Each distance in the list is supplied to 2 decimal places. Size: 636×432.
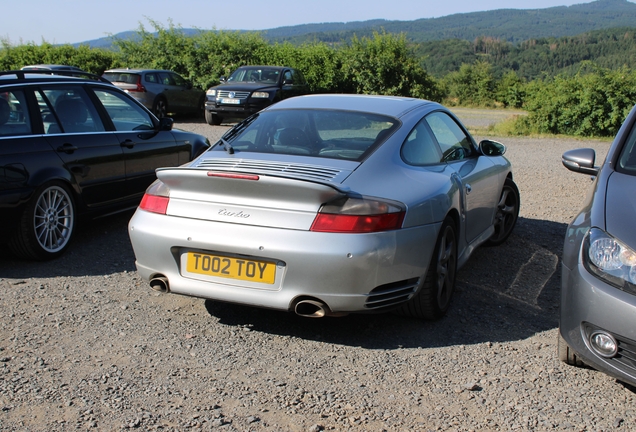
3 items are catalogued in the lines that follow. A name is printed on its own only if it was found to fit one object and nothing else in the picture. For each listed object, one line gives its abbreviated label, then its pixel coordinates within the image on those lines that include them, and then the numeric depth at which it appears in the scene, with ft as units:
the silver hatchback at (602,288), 10.25
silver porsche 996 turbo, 12.21
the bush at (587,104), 60.80
